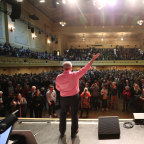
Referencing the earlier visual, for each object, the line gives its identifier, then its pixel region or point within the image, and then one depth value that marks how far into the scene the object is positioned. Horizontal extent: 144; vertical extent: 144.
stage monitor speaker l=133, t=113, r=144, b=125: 2.58
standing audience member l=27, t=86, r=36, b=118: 5.34
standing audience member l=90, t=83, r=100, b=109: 6.75
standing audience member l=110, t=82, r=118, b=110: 6.64
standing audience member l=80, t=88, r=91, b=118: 5.59
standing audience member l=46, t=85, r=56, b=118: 5.24
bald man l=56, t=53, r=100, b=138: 2.25
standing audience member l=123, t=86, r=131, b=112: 6.39
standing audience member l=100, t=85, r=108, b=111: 6.52
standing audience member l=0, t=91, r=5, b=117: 4.91
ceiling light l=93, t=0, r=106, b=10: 7.71
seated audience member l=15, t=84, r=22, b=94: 6.60
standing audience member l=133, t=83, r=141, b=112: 5.94
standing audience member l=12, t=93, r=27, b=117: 4.93
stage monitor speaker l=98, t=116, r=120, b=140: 2.19
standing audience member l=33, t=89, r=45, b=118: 5.26
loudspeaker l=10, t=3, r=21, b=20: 8.72
